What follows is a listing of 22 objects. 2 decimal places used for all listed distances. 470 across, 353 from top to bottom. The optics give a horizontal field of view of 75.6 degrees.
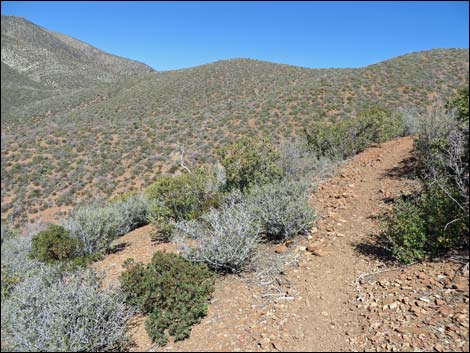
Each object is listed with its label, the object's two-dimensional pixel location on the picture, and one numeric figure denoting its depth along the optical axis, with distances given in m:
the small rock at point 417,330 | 2.72
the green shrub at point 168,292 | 3.45
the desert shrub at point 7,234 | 9.57
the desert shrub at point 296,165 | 8.60
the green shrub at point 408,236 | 3.81
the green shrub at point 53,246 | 6.08
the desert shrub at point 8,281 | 4.33
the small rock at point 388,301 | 3.26
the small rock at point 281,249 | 5.03
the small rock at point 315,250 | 4.67
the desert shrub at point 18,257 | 5.43
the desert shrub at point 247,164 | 7.46
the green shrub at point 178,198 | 7.12
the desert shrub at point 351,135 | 10.61
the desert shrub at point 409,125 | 11.97
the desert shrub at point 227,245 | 4.49
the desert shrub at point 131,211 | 8.66
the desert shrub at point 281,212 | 5.38
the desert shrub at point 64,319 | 2.94
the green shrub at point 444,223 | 3.65
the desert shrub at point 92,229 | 6.92
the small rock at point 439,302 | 2.98
